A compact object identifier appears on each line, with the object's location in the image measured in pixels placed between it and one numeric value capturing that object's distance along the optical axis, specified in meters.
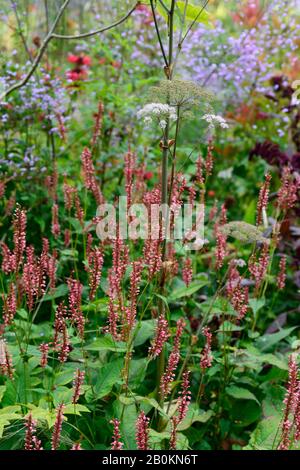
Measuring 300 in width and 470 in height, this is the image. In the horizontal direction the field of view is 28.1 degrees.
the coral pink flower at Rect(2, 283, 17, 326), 1.97
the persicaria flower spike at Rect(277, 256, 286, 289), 2.53
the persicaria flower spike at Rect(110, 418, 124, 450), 1.61
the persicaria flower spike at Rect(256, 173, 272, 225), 2.15
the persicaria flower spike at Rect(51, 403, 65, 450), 1.62
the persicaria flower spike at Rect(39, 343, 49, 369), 1.86
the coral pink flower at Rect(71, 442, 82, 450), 1.61
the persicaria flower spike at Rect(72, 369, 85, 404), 1.72
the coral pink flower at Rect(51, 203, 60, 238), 2.61
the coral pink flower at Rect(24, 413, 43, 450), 1.60
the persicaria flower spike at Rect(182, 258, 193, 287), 2.38
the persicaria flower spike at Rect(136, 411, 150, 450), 1.64
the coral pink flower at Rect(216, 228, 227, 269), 2.25
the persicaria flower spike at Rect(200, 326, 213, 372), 2.01
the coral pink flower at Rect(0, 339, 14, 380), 1.89
